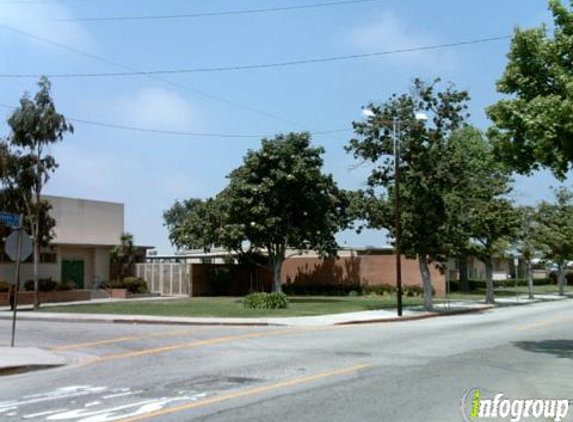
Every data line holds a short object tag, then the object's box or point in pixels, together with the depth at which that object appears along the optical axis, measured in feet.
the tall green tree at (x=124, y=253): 148.15
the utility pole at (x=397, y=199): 96.02
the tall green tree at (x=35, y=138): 102.78
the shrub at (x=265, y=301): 101.71
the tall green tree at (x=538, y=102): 43.93
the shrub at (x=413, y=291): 149.89
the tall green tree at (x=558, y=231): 157.58
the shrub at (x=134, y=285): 145.59
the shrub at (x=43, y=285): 124.36
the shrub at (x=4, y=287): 119.63
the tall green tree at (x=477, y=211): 104.68
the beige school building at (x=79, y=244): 135.03
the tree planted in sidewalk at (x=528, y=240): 148.56
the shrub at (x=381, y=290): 151.53
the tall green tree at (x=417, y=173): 103.45
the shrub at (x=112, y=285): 142.51
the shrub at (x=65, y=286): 127.96
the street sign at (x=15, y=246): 57.82
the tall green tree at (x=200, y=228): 134.72
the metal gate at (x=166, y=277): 153.07
